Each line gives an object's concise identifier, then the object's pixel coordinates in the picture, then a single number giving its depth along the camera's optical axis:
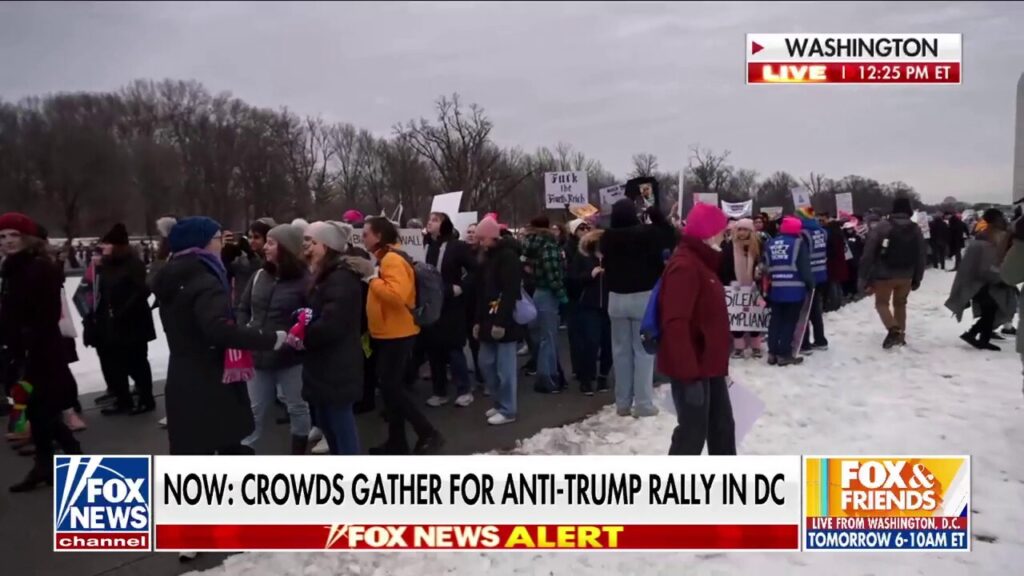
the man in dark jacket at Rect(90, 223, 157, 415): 6.20
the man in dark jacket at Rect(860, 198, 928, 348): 8.31
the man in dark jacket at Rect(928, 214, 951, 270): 19.00
